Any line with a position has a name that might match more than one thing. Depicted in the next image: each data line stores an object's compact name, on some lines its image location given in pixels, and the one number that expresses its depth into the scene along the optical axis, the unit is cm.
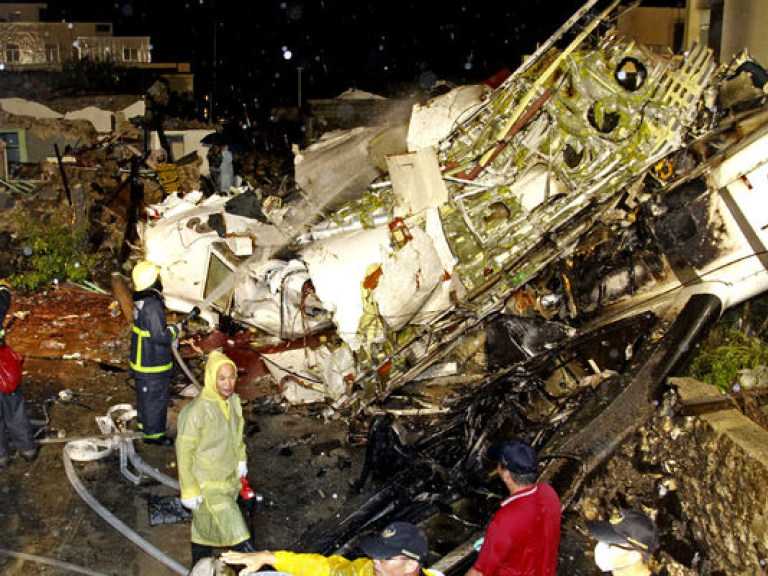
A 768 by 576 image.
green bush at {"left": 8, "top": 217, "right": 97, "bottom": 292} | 1179
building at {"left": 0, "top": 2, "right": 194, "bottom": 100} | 3150
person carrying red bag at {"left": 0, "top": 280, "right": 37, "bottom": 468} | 534
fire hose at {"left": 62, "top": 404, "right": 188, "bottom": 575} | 500
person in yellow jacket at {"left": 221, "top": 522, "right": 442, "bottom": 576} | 251
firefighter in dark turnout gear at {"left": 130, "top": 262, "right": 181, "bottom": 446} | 569
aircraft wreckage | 577
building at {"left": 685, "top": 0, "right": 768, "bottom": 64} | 1095
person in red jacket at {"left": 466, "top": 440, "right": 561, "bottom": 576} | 304
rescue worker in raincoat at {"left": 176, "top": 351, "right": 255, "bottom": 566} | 383
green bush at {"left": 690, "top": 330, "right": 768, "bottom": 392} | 518
